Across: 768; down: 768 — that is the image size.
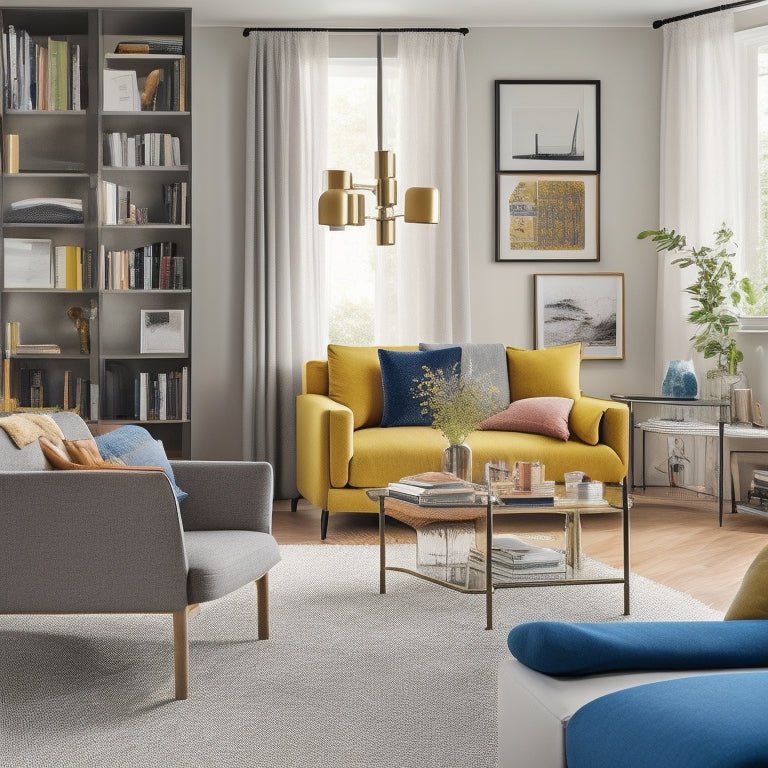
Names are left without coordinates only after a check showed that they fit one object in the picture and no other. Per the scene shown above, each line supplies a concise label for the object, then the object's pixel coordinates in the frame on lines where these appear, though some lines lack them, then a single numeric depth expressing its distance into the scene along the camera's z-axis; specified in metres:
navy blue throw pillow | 5.22
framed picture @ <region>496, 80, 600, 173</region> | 6.03
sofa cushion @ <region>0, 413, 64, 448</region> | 2.75
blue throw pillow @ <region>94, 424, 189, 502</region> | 3.02
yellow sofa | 4.70
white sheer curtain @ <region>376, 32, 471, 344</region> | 5.93
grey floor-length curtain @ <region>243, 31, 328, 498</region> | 5.83
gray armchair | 2.47
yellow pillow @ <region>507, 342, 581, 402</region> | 5.45
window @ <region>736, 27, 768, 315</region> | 5.75
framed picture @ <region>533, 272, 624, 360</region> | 6.09
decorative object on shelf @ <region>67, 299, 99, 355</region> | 5.57
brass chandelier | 4.34
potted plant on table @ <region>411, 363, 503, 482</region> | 3.68
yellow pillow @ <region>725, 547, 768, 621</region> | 1.64
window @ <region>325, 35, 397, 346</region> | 6.05
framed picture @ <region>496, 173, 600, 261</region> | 6.06
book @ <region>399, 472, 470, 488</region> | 3.37
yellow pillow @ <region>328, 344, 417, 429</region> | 5.29
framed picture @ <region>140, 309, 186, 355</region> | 5.58
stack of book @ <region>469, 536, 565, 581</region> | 3.29
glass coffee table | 3.27
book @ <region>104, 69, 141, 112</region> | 5.47
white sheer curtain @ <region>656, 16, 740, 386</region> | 5.76
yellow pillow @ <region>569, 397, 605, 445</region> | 4.95
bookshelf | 5.47
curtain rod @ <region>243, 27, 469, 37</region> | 5.87
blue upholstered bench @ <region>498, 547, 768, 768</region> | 1.20
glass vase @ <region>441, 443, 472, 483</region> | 3.71
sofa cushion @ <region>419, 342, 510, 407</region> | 5.41
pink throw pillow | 5.02
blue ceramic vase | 5.48
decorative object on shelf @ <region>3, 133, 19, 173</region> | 5.45
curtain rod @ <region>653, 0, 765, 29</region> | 5.65
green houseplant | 5.52
